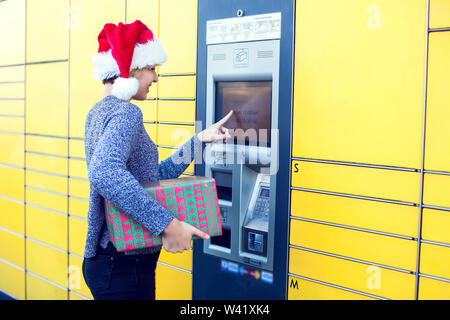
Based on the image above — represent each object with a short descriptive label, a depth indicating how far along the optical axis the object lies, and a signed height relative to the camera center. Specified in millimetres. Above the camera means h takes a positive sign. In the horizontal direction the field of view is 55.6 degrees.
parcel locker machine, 2150 +9
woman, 1506 -94
